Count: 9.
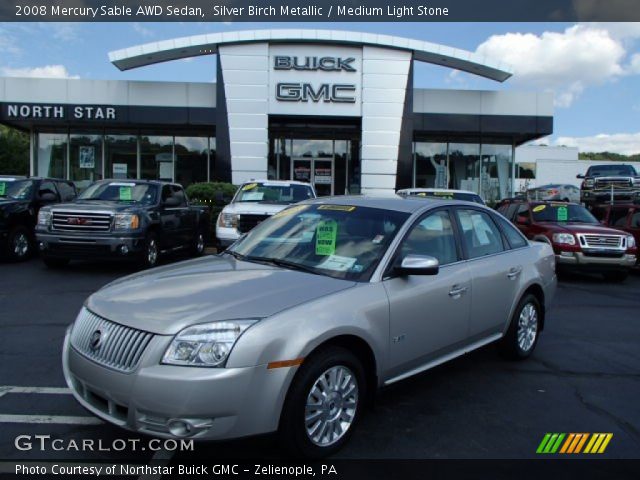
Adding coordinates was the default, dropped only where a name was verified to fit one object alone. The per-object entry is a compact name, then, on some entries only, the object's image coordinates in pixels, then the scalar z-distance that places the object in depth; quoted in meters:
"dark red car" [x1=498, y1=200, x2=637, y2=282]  11.06
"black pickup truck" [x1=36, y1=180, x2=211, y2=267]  9.76
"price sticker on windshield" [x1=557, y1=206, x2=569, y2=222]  12.42
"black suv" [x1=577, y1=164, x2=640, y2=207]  20.56
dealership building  19.56
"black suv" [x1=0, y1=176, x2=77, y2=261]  11.12
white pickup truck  10.67
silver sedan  3.00
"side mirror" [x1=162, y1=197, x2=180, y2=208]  11.13
